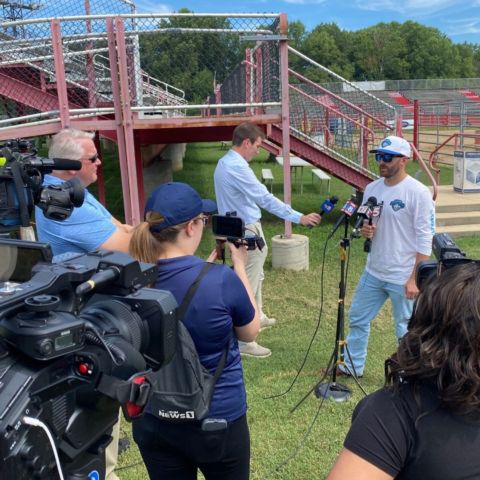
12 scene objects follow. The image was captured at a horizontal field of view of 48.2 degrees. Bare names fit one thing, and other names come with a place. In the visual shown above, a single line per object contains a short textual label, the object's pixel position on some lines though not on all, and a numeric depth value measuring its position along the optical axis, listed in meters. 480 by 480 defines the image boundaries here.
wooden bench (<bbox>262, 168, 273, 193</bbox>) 14.61
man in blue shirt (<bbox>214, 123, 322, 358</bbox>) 5.01
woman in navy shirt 2.03
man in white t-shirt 3.88
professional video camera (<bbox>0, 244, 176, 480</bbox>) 1.07
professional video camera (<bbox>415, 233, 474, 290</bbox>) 1.41
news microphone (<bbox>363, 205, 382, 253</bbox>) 3.98
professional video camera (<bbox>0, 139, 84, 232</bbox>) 1.74
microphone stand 3.91
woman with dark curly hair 1.22
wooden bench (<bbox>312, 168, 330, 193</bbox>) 14.15
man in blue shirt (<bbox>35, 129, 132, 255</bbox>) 2.68
